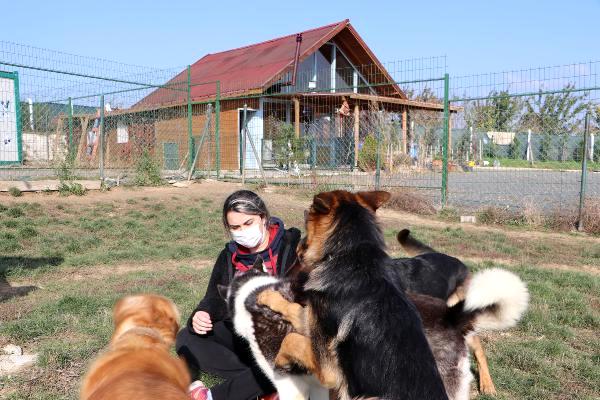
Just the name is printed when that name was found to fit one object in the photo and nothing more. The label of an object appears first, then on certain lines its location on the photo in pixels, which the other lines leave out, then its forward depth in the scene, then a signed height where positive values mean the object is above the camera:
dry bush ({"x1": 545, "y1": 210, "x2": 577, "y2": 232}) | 10.08 -1.12
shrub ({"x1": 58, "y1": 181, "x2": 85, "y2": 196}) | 11.48 -0.56
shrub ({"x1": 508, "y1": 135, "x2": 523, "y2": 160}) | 11.76 +0.36
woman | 3.40 -0.72
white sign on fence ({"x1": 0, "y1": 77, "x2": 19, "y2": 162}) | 11.64 +1.01
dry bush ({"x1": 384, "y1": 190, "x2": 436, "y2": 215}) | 11.66 -0.90
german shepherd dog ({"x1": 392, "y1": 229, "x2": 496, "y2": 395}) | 3.58 -0.83
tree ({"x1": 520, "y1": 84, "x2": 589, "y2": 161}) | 10.34 +1.06
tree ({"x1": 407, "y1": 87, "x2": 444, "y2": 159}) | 13.05 +1.01
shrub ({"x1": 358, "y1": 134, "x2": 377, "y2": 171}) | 13.57 +0.28
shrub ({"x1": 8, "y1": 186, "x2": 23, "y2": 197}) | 10.84 -0.58
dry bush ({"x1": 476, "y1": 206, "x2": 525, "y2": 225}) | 10.66 -1.10
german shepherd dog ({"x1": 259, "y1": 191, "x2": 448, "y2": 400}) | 2.21 -0.72
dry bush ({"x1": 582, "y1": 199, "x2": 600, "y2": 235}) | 9.71 -1.01
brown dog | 2.17 -0.98
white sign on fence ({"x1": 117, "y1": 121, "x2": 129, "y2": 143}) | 15.60 +1.00
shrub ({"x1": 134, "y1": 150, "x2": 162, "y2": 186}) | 13.61 -0.20
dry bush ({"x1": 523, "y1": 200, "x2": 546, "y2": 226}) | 10.39 -1.06
